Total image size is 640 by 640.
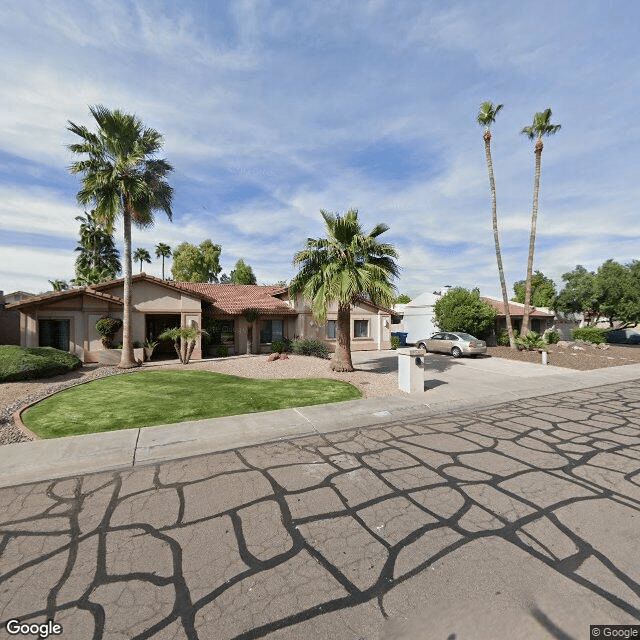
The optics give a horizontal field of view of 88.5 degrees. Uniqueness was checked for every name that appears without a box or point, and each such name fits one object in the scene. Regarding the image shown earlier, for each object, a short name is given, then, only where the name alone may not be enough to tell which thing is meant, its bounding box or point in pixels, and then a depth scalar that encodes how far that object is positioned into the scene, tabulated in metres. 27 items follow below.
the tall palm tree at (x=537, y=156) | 23.12
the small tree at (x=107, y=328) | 17.09
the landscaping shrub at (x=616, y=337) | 39.44
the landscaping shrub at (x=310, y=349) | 20.56
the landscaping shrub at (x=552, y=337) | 29.30
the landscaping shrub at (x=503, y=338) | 27.95
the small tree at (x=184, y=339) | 17.14
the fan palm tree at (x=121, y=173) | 14.64
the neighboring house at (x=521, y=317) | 31.12
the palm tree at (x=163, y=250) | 49.78
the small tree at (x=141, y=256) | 47.37
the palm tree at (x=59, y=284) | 37.81
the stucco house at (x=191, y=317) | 16.77
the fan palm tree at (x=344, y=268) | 12.87
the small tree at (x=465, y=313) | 25.80
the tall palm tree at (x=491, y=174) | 23.20
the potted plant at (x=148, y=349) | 17.87
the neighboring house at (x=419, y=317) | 30.81
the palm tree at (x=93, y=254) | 32.50
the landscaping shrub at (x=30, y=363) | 11.62
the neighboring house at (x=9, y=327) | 21.26
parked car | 21.22
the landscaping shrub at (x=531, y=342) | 22.09
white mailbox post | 10.78
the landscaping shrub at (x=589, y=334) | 29.25
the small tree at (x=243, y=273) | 41.53
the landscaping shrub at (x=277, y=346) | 20.88
